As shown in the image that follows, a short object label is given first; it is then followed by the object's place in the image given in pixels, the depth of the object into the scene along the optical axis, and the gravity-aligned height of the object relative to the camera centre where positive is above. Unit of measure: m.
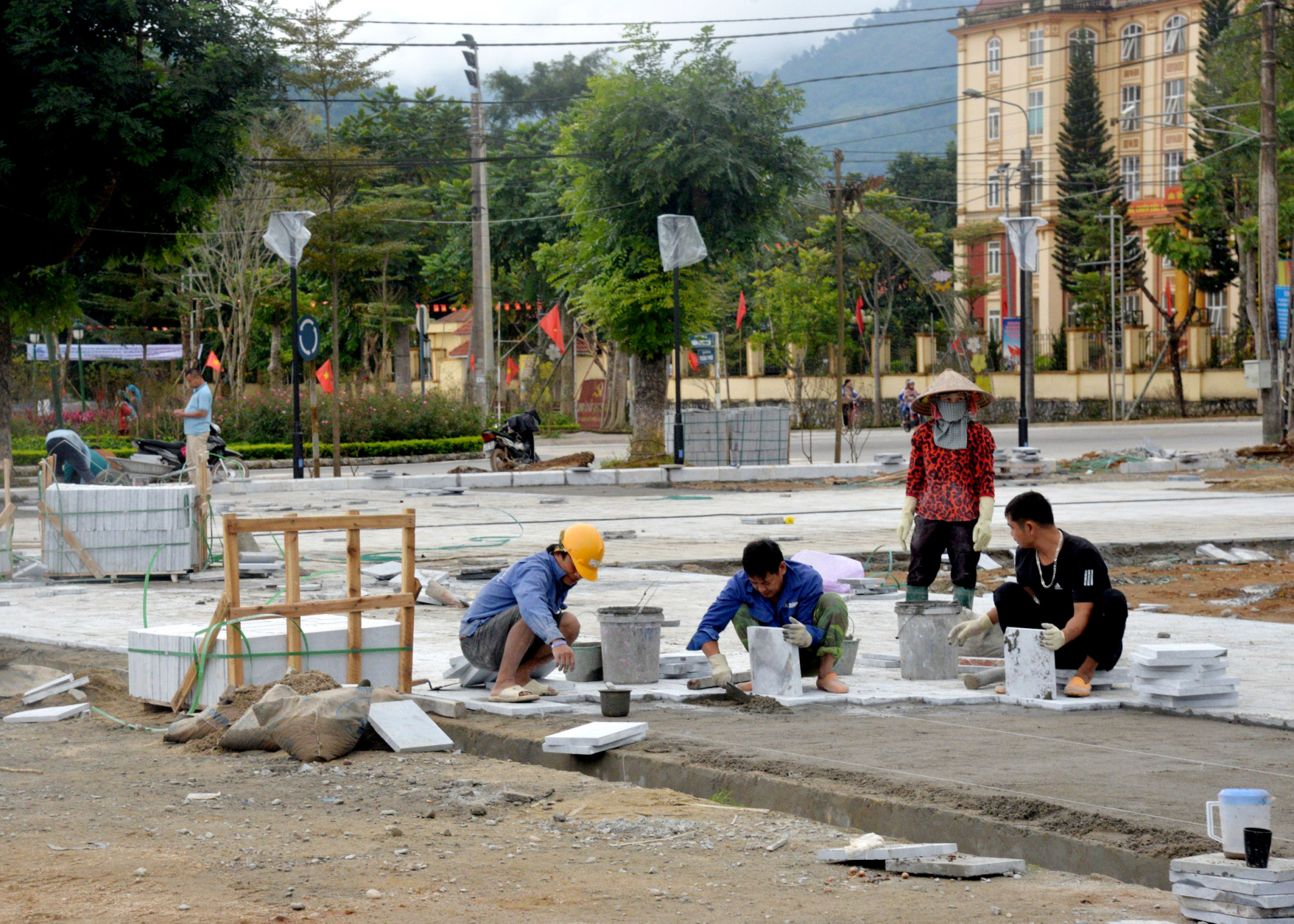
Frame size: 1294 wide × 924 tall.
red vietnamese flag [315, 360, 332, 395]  46.38 +1.03
